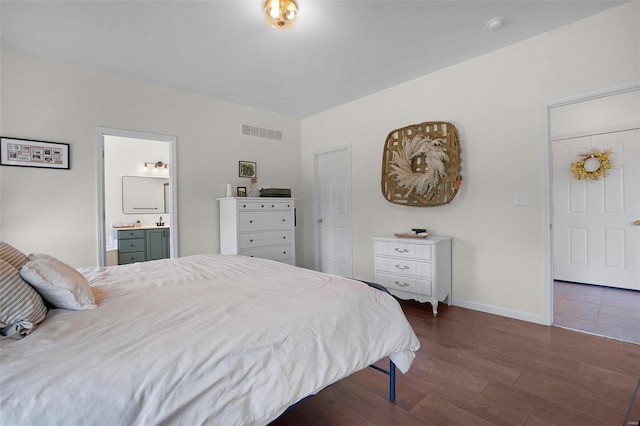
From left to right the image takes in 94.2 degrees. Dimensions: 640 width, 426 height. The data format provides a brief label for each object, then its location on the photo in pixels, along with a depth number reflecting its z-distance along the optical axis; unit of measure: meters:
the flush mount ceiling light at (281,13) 2.09
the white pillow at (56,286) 1.12
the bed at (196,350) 0.75
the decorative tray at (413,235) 3.09
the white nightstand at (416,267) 2.92
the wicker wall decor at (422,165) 3.17
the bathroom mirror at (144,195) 5.12
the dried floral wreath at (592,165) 3.80
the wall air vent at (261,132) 4.35
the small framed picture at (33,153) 2.73
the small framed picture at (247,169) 4.29
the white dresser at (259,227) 3.73
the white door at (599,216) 3.65
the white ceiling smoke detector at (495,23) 2.41
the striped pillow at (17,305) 0.93
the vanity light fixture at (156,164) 5.32
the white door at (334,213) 4.33
